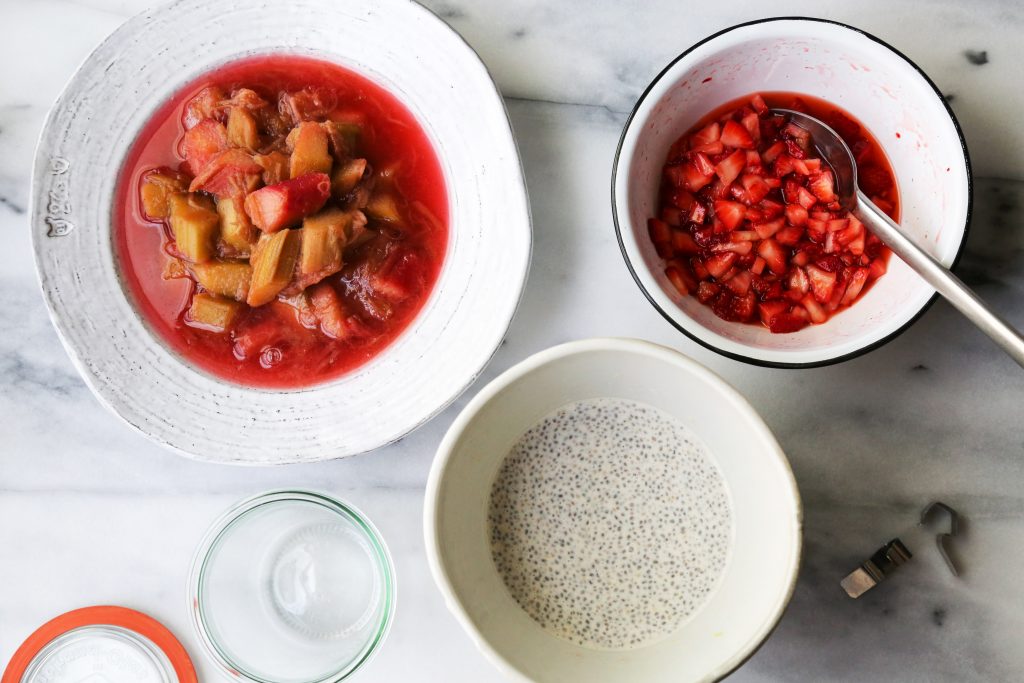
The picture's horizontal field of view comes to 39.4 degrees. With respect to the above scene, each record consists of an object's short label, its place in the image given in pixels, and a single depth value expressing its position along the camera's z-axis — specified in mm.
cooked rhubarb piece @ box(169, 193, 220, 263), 648
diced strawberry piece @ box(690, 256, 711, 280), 649
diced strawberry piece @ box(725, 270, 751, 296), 644
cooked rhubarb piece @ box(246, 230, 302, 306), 641
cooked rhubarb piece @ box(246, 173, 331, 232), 635
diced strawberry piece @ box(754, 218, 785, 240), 641
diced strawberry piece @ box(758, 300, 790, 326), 637
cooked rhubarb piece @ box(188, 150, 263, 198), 645
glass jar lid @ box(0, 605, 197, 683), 680
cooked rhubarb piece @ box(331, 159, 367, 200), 653
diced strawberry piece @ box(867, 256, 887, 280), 640
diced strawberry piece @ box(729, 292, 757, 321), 642
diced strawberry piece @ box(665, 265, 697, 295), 640
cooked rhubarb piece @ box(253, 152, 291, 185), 646
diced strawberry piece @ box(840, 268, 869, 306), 639
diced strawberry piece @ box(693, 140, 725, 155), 644
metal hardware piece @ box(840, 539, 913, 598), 652
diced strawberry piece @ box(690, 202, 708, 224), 647
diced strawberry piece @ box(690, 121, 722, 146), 647
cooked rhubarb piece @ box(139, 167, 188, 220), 660
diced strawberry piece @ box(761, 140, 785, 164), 647
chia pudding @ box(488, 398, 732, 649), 636
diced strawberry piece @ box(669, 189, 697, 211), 649
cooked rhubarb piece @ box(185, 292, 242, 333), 659
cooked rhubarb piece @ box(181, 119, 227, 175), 655
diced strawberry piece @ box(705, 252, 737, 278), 641
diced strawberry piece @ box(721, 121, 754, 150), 642
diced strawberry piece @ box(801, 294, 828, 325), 637
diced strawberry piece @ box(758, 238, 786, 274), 640
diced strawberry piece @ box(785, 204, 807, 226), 641
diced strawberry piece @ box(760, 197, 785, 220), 641
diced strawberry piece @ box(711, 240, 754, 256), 642
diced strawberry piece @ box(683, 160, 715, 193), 645
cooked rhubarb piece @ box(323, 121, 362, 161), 651
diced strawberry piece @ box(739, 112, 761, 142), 646
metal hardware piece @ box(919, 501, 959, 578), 668
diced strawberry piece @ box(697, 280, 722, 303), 643
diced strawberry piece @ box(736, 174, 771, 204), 639
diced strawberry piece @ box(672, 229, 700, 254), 647
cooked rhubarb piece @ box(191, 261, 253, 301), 655
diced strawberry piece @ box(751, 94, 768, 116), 650
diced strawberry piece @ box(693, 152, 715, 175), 644
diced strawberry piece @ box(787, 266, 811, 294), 642
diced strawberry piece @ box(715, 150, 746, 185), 640
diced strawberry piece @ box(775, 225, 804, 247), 641
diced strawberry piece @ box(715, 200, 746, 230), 638
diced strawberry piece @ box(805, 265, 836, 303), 637
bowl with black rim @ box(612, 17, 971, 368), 615
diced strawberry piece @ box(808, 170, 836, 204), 635
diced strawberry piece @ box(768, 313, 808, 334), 637
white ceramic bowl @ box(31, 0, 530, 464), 650
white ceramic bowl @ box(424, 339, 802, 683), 589
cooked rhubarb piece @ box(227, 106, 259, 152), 650
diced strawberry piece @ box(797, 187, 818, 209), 639
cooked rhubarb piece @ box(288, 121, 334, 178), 643
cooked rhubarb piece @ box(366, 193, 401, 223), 661
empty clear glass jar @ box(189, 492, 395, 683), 672
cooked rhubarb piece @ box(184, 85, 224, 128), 660
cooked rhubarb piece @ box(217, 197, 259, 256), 648
